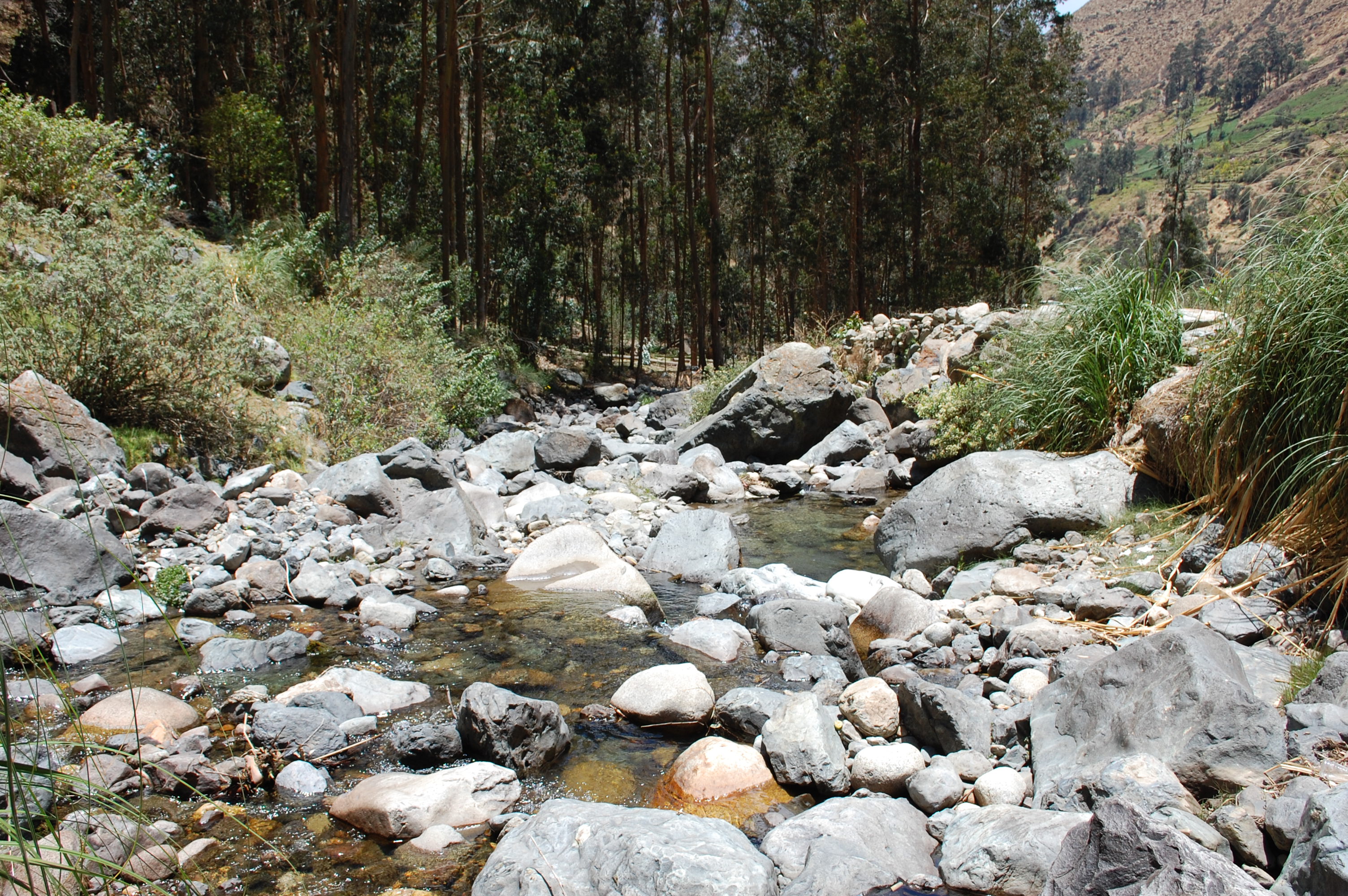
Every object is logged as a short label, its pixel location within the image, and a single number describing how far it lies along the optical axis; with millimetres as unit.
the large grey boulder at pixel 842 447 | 13195
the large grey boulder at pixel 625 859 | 2941
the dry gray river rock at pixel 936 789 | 3557
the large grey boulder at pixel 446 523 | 7902
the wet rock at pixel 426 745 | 4059
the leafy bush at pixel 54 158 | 10188
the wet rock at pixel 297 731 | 4043
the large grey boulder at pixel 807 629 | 5500
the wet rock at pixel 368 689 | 4641
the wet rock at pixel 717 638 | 5648
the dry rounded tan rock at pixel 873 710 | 4203
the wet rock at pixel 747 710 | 4391
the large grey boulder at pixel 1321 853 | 2205
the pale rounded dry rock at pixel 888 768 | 3748
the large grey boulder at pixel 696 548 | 7738
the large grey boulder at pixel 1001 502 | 6473
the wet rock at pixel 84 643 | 4902
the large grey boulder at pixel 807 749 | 3854
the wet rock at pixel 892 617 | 5703
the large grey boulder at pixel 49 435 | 6516
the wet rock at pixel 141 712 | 3998
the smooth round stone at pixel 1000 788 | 3463
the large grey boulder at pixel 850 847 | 3004
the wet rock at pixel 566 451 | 12281
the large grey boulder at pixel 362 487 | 8047
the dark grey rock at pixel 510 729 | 4078
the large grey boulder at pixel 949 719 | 3912
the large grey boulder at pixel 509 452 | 11633
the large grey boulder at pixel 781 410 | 13586
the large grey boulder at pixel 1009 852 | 2879
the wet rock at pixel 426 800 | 3529
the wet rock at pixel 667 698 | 4570
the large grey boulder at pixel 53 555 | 5301
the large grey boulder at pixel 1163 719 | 3029
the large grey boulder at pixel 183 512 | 6738
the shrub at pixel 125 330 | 7461
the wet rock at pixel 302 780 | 3799
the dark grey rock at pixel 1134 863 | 2244
